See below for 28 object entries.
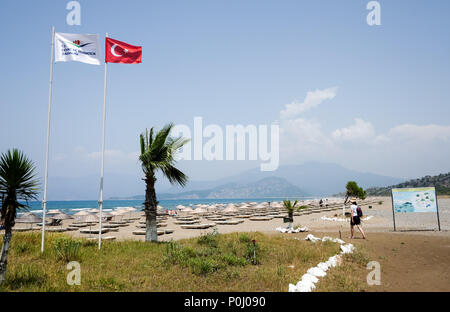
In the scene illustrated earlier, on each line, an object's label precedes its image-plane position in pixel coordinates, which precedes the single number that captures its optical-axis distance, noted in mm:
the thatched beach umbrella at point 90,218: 29870
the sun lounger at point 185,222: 29000
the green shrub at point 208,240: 11989
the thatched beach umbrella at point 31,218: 27547
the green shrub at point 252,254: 9648
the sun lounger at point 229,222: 27028
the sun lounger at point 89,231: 21252
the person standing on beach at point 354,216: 14633
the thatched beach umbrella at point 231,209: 41938
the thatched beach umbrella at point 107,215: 36006
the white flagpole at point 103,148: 12027
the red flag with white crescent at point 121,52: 13359
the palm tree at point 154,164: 13438
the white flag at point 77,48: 12000
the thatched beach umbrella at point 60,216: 27750
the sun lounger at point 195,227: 24031
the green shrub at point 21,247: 10938
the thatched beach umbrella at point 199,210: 43062
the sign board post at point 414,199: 17172
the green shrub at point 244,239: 12420
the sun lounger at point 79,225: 27722
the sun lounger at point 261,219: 30416
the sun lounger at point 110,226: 25681
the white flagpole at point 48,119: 10766
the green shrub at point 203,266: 8219
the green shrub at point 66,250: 9672
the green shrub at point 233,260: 9250
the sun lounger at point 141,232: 19684
